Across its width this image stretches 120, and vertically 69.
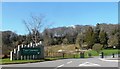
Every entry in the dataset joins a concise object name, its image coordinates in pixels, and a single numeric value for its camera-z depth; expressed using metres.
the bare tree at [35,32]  32.24
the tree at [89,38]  49.49
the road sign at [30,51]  19.74
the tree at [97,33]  50.18
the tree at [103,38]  49.31
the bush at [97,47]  39.54
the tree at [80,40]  51.42
